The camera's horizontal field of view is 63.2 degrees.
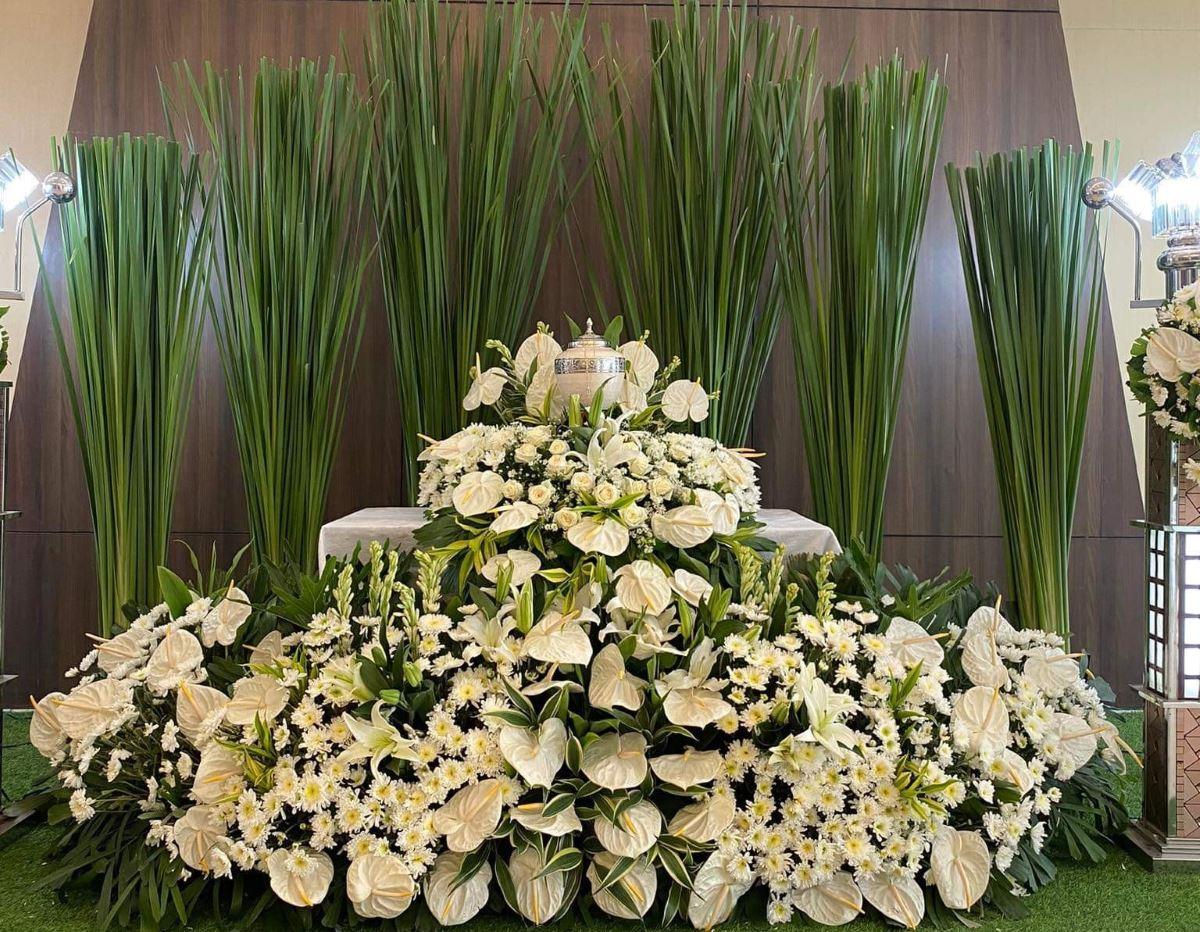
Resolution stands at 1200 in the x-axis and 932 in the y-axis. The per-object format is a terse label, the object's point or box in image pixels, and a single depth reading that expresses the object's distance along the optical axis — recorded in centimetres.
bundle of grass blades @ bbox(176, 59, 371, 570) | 262
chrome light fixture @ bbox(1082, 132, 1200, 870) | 191
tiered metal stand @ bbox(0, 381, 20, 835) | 206
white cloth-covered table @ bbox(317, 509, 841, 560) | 207
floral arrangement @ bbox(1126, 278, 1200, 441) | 188
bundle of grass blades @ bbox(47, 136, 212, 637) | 258
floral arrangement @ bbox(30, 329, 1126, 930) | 160
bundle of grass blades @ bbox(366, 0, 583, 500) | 268
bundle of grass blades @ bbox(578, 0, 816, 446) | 271
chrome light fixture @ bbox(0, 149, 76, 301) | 221
